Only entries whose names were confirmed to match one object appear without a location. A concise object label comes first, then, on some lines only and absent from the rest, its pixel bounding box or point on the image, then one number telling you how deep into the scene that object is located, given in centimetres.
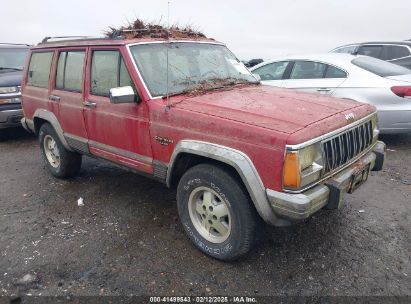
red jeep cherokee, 261
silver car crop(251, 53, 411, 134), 544
